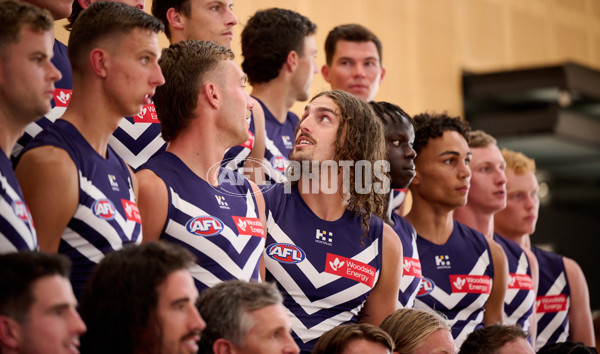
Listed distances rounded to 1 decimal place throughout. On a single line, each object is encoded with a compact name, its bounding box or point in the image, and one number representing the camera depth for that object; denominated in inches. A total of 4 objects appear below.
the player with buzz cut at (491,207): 341.1
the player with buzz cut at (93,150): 177.0
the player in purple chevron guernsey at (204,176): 208.2
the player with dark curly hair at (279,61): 321.7
